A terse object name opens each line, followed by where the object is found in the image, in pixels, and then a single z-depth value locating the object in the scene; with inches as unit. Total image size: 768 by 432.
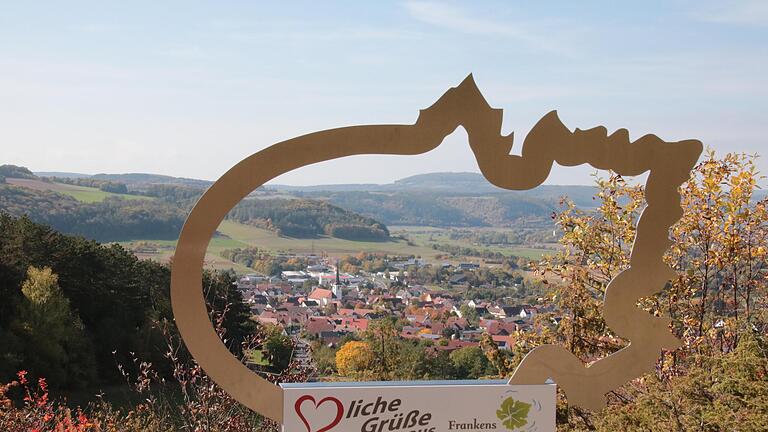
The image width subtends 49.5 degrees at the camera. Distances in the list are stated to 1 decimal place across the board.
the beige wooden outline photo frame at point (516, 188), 213.5
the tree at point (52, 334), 782.5
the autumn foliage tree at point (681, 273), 350.0
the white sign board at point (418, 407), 216.2
